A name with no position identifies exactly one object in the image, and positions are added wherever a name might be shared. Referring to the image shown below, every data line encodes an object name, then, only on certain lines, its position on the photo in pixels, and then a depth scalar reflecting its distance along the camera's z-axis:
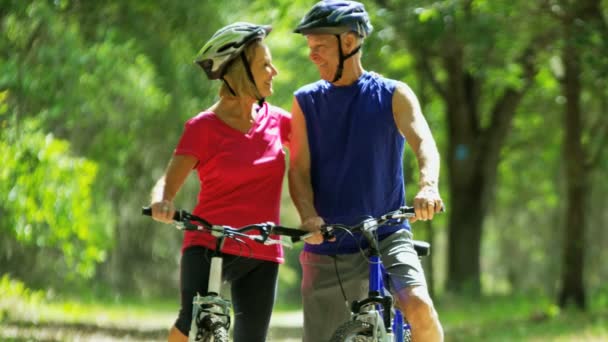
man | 10.47
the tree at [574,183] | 35.06
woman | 10.48
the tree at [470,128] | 40.03
